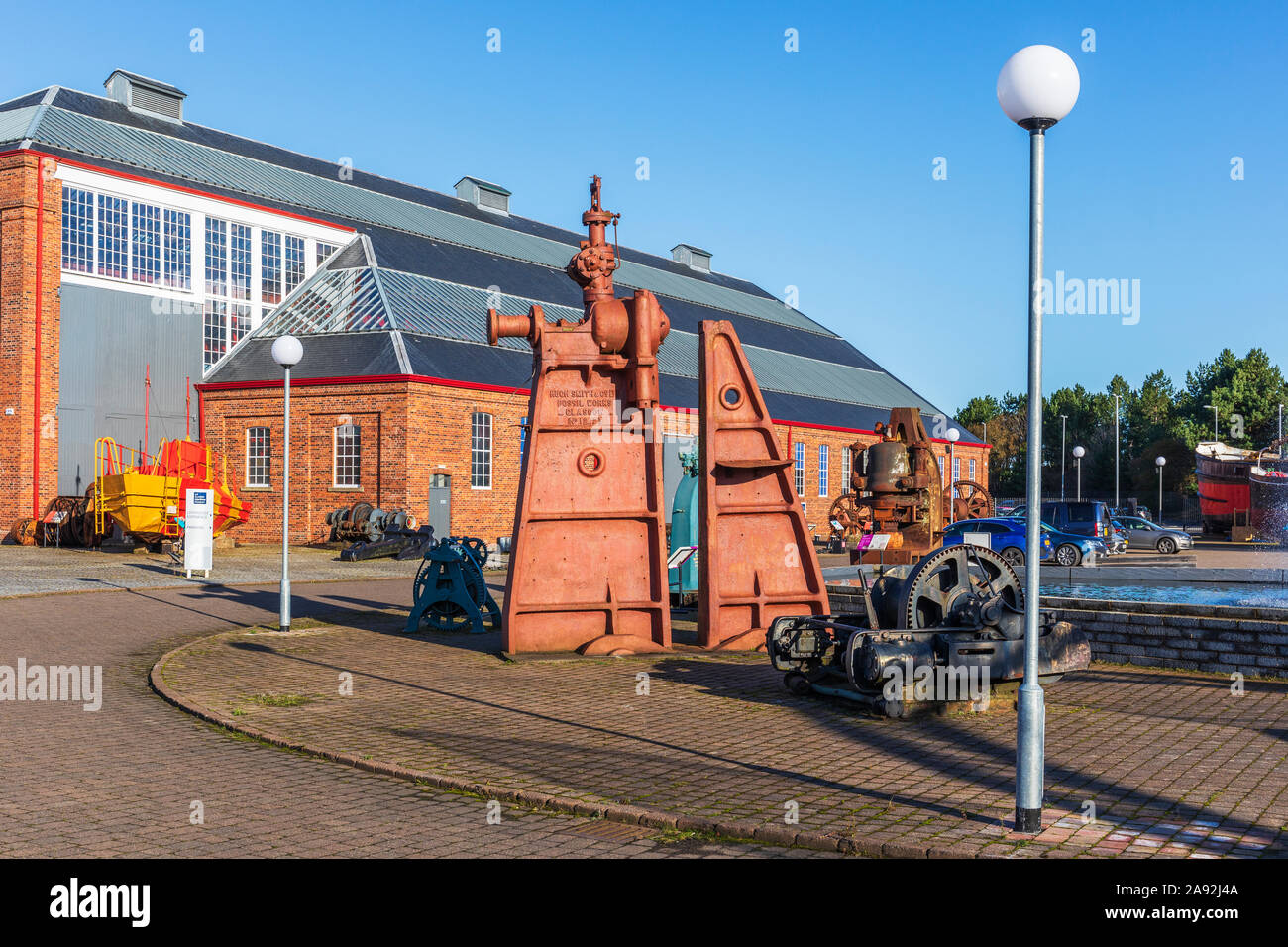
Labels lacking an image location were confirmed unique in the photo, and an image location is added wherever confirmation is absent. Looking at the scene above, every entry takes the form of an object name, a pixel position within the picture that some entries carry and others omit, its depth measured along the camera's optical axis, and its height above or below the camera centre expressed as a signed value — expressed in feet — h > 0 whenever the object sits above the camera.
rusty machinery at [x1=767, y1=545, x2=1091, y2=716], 28.48 -4.58
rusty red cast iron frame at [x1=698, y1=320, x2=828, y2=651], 41.81 -1.97
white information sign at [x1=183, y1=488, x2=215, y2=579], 74.43 -4.36
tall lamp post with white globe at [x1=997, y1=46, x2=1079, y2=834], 18.65 +2.60
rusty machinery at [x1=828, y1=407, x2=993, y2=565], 65.77 -0.87
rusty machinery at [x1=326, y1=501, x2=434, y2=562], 97.96 -5.65
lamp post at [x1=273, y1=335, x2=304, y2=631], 45.98 +4.88
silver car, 113.60 -6.78
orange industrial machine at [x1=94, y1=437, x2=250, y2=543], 96.78 -1.82
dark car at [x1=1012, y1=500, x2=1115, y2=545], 104.73 -4.21
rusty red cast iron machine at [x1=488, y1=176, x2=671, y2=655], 40.01 -0.75
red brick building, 107.24 +15.64
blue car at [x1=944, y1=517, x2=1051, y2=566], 89.92 -4.89
